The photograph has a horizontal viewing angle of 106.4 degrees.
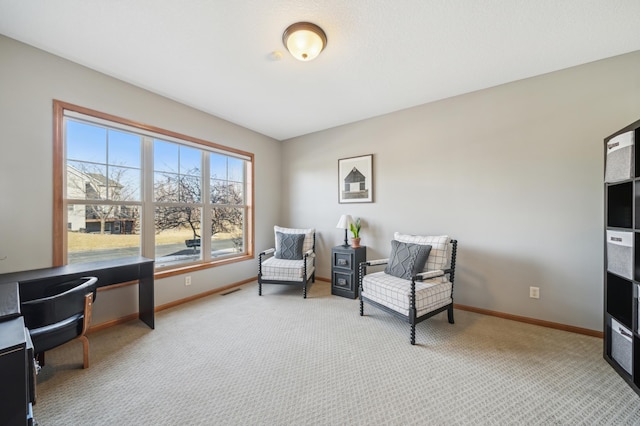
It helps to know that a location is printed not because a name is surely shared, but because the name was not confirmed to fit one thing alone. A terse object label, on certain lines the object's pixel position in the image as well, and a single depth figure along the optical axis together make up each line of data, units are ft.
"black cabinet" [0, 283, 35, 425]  2.98
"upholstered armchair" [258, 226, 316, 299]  11.19
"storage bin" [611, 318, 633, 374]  5.47
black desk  6.05
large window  7.86
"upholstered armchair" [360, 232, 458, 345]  7.53
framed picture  12.08
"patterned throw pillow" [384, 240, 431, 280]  8.62
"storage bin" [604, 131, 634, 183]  5.49
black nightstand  11.02
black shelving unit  5.39
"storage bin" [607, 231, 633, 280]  5.52
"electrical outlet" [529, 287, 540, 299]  8.36
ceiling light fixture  6.02
